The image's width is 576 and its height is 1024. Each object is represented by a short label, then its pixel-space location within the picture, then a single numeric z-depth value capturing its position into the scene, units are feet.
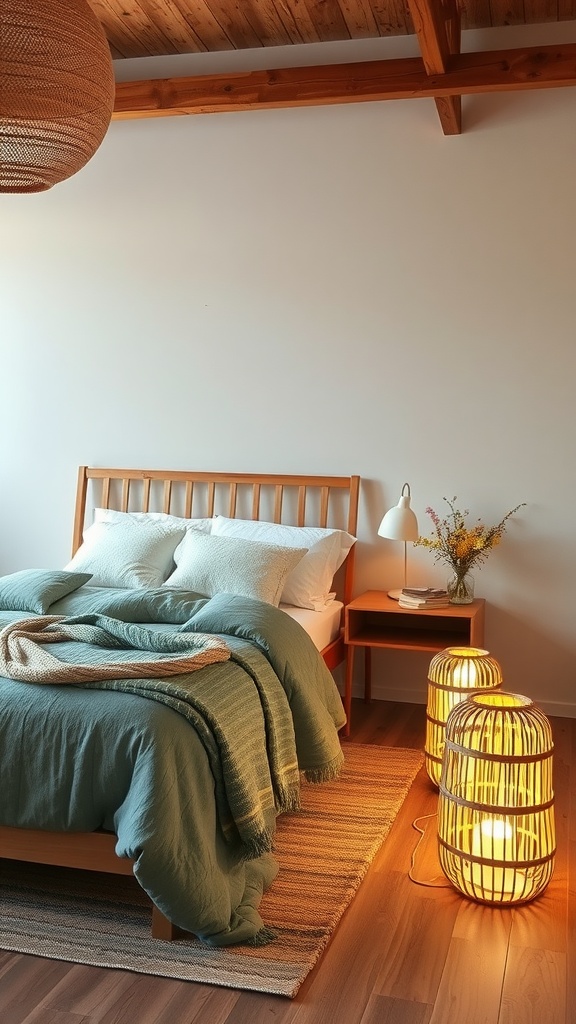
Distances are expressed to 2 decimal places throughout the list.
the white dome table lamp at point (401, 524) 13.25
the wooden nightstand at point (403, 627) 12.89
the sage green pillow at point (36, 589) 11.57
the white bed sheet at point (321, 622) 12.62
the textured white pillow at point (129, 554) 13.21
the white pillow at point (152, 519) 14.35
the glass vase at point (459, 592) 13.29
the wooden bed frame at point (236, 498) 14.49
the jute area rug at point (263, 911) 7.30
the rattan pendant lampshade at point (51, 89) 6.24
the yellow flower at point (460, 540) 13.28
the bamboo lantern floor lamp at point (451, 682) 10.55
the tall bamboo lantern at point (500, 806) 8.07
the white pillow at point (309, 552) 13.39
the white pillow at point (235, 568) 12.51
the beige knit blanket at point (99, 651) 8.49
